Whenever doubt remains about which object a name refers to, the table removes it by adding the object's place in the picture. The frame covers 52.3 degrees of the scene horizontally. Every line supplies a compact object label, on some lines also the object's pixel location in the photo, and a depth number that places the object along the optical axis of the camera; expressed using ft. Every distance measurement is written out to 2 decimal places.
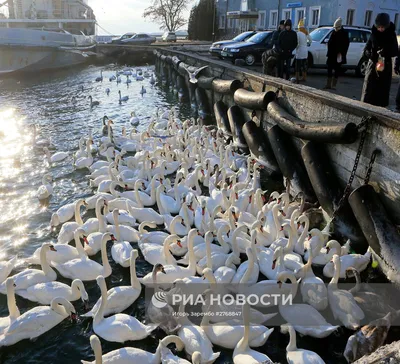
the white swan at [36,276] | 20.75
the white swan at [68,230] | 25.62
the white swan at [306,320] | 17.60
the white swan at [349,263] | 21.84
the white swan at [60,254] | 23.02
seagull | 64.31
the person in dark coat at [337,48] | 37.01
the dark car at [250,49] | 65.51
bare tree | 226.38
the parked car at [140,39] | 171.12
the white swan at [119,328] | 17.78
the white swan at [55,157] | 41.75
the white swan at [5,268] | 21.16
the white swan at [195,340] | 16.43
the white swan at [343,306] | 18.20
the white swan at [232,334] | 17.20
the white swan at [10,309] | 18.17
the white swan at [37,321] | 17.75
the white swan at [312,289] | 19.33
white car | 57.57
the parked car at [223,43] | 76.86
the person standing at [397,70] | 29.30
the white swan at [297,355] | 15.73
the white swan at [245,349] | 16.15
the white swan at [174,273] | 20.94
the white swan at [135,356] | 16.08
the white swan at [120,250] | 22.99
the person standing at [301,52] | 44.83
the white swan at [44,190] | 33.09
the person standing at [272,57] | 43.61
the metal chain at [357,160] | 23.90
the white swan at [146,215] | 28.09
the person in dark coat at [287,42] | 41.81
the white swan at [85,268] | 21.91
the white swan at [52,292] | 19.77
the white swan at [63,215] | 28.19
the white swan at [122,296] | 19.25
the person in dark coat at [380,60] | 26.81
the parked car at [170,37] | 182.39
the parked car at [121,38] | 170.60
